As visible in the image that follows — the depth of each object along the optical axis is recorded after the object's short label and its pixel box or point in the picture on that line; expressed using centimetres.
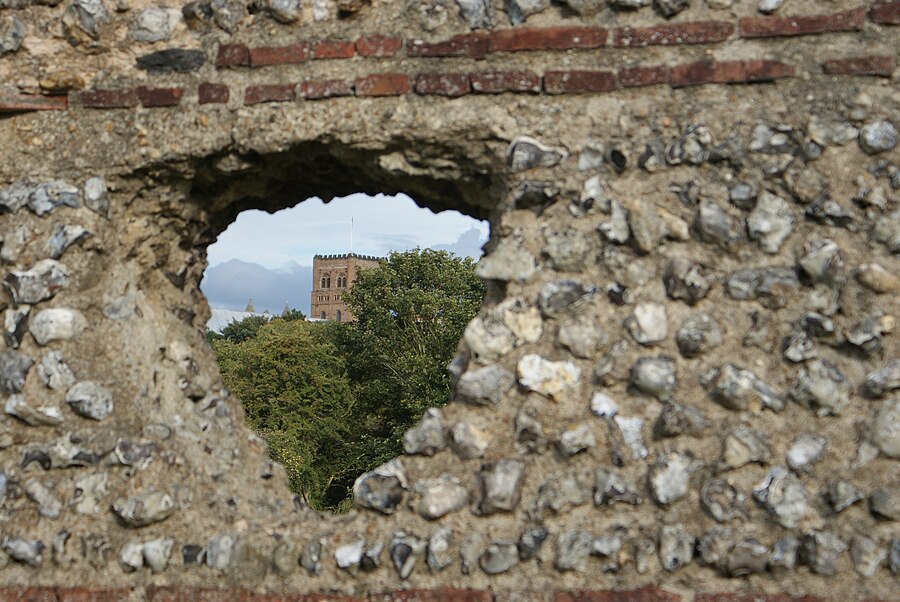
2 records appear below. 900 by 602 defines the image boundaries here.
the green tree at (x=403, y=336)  2214
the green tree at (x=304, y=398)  2348
